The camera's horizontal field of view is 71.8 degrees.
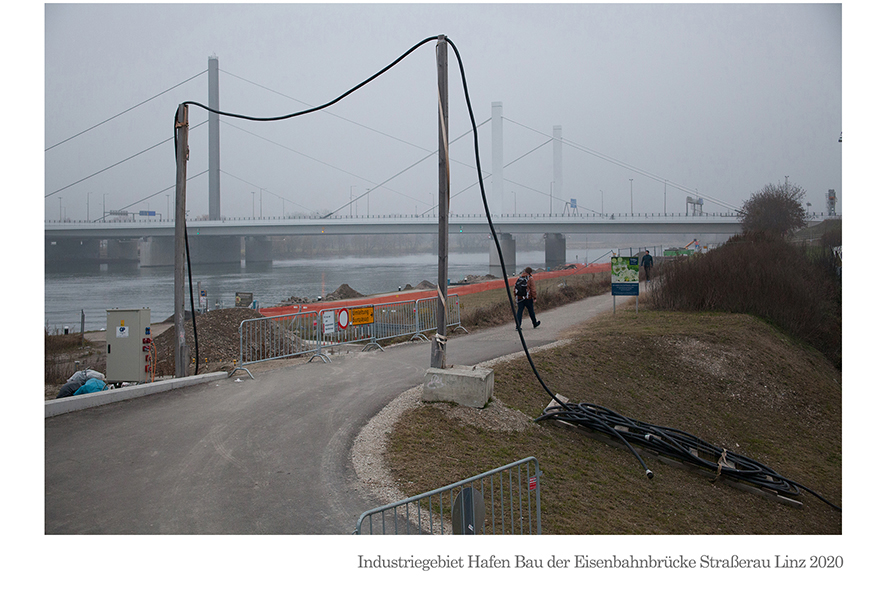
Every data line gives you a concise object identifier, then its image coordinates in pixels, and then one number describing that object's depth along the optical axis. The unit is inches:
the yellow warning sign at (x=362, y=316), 553.2
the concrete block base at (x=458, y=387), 339.6
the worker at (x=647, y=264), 1187.9
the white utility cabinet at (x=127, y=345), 411.2
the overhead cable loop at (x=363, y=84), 336.5
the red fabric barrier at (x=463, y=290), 978.1
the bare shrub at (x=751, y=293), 852.0
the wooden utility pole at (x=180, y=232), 430.6
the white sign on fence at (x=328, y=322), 514.6
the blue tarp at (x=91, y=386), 374.6
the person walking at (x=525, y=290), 645.3
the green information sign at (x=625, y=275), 757.9
